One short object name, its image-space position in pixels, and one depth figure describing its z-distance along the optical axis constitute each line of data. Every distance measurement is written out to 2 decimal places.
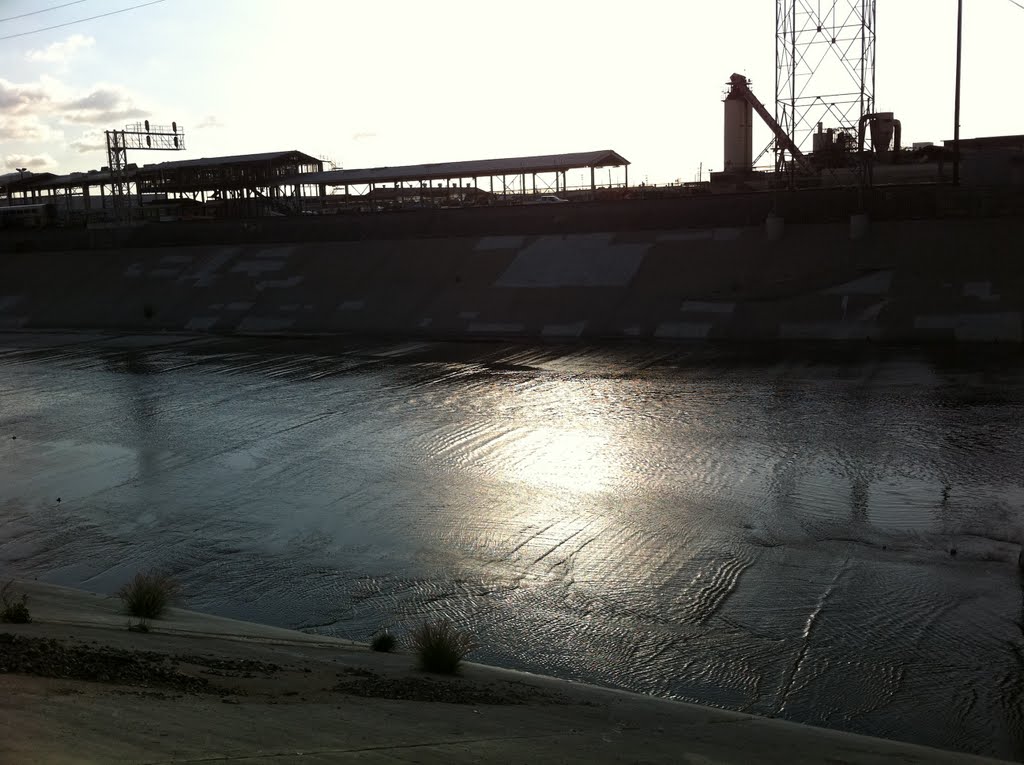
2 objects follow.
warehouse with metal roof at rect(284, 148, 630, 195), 61.56
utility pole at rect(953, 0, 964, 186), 35.75
